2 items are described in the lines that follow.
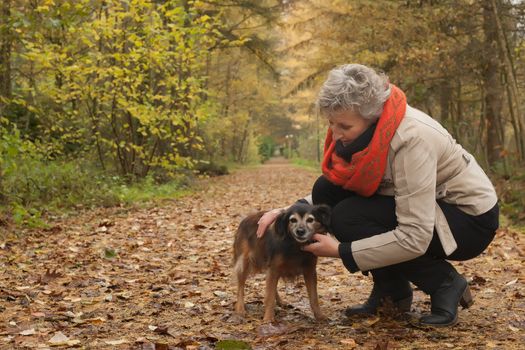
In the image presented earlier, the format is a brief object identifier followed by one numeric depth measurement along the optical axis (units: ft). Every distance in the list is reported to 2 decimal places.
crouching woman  10.43
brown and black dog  11.87
